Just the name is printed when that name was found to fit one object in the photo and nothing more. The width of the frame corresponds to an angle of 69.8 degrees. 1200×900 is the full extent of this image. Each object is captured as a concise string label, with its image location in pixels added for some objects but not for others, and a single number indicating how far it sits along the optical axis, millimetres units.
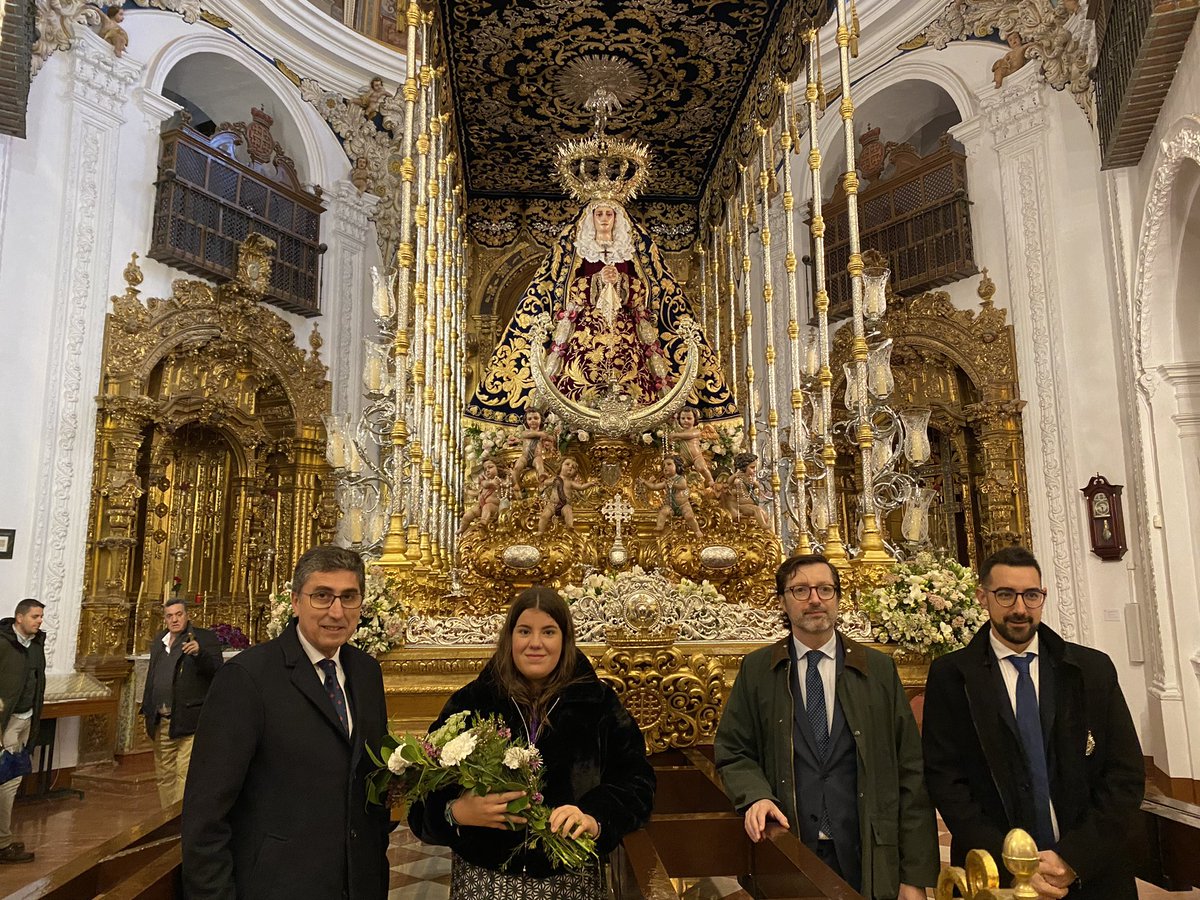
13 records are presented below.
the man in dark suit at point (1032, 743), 2338
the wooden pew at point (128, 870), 2152
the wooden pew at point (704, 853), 2203
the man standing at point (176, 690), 5547
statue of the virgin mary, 7969
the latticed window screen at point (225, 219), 10414
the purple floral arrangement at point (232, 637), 10492
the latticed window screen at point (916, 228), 10922
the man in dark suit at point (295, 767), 2105
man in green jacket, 2547
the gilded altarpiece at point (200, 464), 9430
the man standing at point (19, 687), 5719
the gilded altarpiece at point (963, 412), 10141
